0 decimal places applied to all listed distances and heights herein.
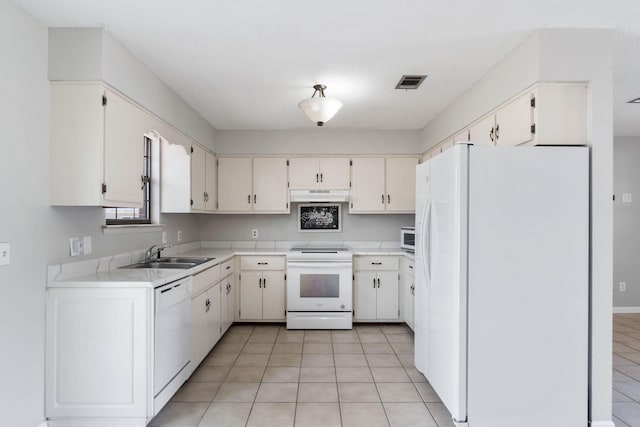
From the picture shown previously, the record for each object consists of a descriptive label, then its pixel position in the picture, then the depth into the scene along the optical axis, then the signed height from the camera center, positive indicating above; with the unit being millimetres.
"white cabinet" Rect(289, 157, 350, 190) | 4574 +503
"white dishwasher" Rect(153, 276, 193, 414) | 2199 -846
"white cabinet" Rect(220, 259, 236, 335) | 3701 -921
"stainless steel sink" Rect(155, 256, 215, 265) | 3225 -441
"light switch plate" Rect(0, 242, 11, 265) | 1821 -217
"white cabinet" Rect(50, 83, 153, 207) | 2143 +400
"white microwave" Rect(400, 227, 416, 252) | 4219 -309
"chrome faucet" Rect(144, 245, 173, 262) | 3159 -367
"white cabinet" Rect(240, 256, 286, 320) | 4270 -899
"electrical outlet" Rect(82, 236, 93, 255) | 2377 -223
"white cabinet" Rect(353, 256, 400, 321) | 4273 -915
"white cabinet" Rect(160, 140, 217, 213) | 3574 +343
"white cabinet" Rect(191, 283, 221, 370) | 2871 -968
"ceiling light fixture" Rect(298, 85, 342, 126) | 2922 +866
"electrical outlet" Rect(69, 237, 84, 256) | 2271 -223
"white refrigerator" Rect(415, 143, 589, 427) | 2057 -417
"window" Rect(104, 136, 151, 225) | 2857 +2
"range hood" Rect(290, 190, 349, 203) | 4500 +214
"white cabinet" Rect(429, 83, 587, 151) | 2158 +604
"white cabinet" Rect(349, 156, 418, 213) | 4570 +328
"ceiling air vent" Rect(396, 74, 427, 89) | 2895 +1090
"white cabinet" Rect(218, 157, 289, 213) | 4562 +330
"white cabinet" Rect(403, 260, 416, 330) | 3994 -886
